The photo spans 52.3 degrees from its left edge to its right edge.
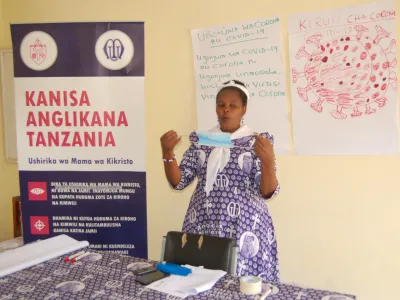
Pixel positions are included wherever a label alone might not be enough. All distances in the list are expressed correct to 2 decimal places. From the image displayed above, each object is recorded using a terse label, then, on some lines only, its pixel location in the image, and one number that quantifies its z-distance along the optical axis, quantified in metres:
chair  1.61
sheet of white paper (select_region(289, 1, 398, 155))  2.28
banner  2.62
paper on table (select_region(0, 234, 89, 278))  1.53
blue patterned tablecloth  1.29
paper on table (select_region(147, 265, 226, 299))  1.30
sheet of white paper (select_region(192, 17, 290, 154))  2.58
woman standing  1.87
